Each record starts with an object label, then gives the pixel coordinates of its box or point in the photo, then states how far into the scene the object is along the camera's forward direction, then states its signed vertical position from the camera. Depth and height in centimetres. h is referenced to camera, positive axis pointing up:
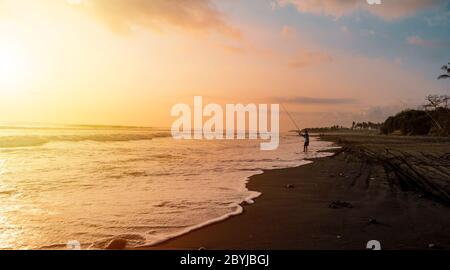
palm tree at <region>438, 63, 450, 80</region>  3666 +581
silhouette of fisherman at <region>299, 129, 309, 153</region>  2848 -82
